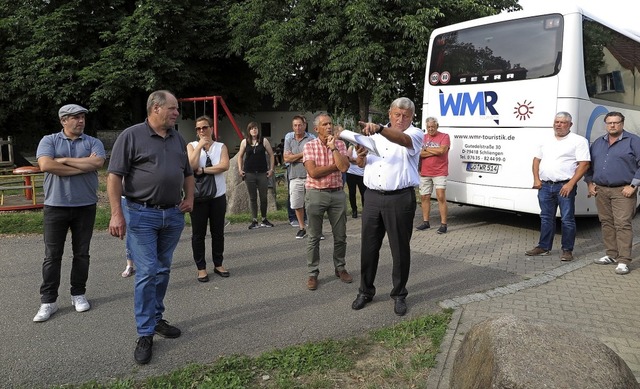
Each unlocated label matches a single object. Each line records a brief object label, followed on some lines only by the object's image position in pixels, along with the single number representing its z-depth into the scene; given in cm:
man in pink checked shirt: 519
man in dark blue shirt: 591
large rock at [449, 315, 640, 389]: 231
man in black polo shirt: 368
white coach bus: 735
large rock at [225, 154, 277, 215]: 971
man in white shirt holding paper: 442
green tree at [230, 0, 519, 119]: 1653
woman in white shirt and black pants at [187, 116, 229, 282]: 540
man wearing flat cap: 447
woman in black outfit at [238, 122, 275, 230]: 853
